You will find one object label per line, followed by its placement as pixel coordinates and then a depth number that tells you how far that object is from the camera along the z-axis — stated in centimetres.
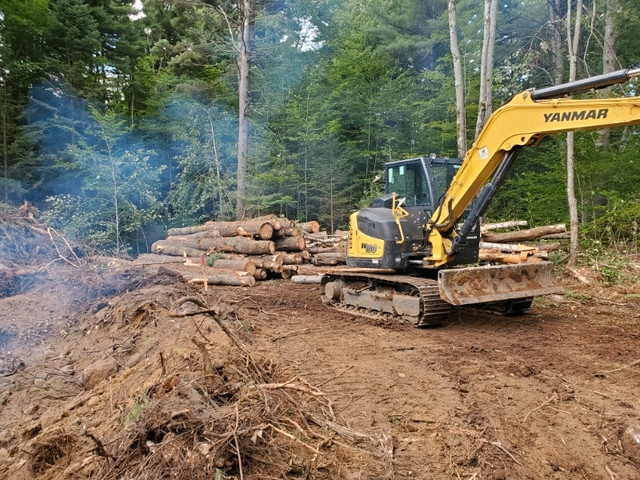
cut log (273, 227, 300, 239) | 1276
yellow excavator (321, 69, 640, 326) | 577
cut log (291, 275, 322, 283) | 1127
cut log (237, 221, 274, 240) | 1221
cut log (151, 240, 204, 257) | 1328
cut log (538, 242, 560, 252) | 1045
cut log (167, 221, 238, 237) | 1281
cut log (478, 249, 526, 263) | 924
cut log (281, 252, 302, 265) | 1223
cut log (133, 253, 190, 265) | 1273
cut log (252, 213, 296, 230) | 1261
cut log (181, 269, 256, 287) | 1091
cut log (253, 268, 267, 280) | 1162
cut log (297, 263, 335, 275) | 1161
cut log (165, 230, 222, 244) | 1319
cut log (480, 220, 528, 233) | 1061
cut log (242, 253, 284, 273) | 1174
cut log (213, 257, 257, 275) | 1141
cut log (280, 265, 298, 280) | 1205
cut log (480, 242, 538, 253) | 935
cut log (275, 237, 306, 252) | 1260
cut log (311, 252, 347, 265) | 1223
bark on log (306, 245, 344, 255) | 1331
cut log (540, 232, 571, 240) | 1130
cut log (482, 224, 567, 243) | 1018
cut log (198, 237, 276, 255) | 1201
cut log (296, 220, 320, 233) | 1456
